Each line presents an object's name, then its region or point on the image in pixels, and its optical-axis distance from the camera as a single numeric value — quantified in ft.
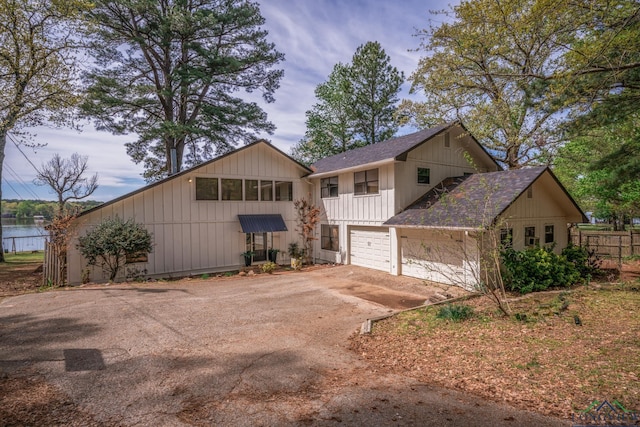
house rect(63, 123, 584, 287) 40.98
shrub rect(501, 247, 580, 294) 35.76
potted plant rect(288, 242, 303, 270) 58.75
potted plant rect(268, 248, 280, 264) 57.26
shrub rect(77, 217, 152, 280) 40.63
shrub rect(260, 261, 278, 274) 51.19
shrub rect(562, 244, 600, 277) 43.34
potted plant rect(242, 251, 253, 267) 55.06
